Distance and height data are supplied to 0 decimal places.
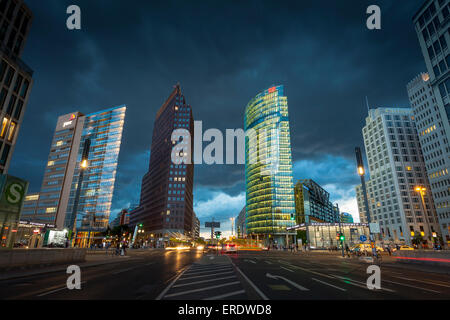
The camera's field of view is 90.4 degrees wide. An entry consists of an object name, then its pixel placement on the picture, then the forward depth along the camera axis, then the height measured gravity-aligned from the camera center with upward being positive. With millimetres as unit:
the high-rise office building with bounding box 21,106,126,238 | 121062 +31756
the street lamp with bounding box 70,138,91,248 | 21630 +5948
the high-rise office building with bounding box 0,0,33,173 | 36488 +25423
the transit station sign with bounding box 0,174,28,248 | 20344 +2333
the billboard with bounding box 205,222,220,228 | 46538 +1501
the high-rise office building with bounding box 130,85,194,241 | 138125 +31737
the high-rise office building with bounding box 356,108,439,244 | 115438 +30748
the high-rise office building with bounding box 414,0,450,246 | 44719 +37430
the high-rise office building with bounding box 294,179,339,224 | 165375 +21440
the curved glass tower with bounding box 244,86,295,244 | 135625 +38844
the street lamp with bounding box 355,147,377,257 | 25372 +7640
